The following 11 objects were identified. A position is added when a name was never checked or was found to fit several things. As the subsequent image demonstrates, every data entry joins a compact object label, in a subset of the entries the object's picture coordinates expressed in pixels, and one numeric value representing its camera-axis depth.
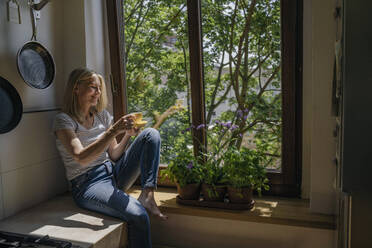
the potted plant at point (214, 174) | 2.22
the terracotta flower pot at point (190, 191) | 2.26
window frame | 2.21
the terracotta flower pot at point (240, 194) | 2.14
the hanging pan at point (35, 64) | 2.17
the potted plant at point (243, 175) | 2.14
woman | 2.04
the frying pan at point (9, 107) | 2.06
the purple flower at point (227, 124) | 2.29
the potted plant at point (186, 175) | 2.26
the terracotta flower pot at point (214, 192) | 2.21
